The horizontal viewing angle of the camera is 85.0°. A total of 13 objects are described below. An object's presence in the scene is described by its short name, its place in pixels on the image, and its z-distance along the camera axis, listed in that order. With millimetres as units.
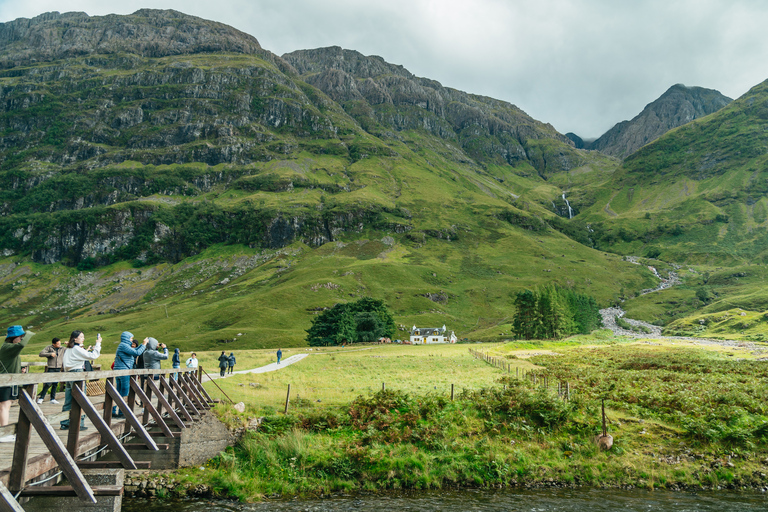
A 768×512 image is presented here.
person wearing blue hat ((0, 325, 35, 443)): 11984
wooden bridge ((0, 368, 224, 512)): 8008
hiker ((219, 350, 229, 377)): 40438
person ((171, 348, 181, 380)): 32312
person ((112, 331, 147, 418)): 16234
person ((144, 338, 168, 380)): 19016
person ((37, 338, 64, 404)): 17703
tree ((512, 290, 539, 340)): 122188
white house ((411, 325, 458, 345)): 161500
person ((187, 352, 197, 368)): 32066
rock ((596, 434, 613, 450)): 22672
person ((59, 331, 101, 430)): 14602
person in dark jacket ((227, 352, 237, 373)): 43391
